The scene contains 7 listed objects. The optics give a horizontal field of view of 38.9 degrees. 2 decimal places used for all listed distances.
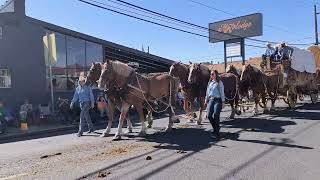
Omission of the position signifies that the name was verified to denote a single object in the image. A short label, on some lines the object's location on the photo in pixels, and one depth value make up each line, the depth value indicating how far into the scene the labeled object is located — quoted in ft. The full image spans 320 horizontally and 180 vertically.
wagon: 66.44
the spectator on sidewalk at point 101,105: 66.08
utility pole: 166.95
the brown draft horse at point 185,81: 50.44
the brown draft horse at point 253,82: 59.77
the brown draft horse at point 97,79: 42.63
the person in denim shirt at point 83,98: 45.78
